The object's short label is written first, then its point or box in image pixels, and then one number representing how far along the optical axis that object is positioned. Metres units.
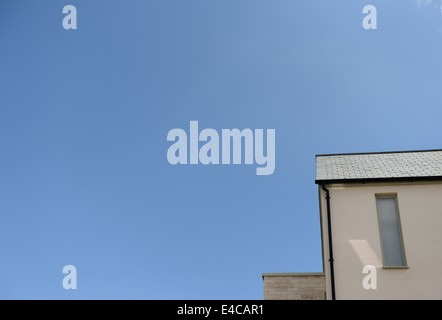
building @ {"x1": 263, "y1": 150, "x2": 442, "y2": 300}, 12.20
